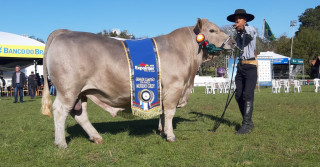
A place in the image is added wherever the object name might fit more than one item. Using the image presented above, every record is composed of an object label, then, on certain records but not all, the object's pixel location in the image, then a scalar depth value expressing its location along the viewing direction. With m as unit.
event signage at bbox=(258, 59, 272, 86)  25.92
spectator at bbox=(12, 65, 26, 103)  16.27
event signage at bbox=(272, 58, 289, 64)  31.84
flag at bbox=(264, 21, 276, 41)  28.00
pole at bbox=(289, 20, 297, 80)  48.31
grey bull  4.31
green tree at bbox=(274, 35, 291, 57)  52.41
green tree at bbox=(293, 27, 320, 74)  50.72
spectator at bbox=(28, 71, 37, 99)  19.92
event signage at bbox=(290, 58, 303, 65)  34.24
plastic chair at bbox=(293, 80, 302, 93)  19.33
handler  5.71
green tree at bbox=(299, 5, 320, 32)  77.83
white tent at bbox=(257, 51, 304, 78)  31.86
